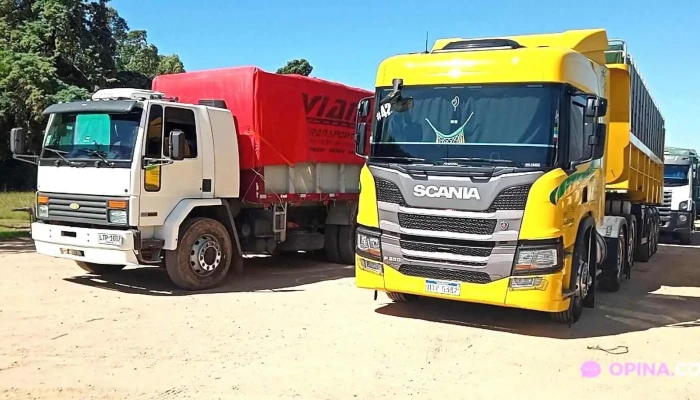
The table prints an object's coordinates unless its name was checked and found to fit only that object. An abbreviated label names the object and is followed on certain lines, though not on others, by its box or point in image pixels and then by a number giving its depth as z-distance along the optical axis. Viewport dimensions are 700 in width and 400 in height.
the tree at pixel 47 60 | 23.64
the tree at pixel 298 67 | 53.72
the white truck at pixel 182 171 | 8.99
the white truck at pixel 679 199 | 20.52
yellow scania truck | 7.05
